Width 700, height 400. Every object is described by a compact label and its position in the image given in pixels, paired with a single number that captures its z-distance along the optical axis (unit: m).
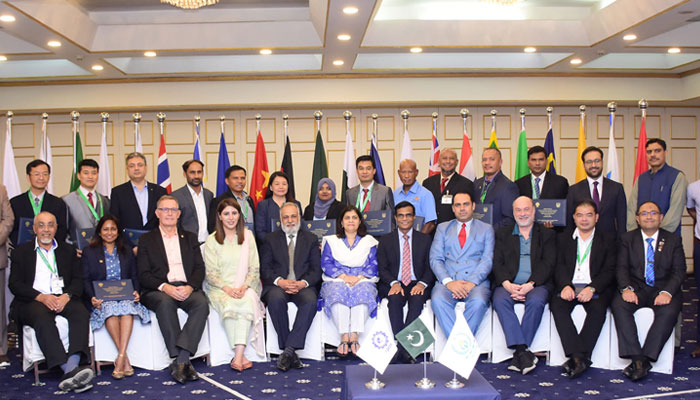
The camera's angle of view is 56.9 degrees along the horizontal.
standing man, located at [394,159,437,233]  6.20
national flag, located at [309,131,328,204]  7.86
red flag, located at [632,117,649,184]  7.07
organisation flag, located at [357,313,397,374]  3.39
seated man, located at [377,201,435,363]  5.68
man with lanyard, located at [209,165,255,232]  6.17
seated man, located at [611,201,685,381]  4.93
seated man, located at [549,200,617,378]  5.12
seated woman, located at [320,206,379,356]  5.47
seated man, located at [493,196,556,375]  5.22
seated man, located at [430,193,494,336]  5.39
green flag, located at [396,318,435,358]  3.51
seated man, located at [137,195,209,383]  5.12
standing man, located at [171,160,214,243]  6.18
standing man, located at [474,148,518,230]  6.13
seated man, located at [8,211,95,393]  4.82
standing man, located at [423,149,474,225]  6.39
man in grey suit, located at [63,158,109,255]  5.87
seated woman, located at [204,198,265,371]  5.34
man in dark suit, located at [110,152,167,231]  5.98
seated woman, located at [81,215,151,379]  5.14
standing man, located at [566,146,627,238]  5.88
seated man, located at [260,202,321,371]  5.48
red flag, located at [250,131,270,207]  7.94
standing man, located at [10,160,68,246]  5.70
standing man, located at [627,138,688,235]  5.73
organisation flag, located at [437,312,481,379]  3.31
